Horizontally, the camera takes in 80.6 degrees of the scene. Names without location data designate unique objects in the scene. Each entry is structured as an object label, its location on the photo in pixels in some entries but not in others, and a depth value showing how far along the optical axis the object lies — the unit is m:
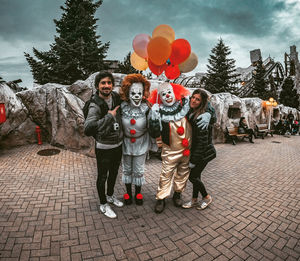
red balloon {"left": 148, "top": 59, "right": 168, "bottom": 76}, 2.87
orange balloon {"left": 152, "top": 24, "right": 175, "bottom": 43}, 2.57
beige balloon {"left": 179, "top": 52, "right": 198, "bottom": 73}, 2.93
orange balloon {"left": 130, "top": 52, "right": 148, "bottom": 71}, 3.10
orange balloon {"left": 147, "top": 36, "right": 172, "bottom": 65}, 2.45
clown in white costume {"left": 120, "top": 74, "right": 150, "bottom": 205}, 2.62
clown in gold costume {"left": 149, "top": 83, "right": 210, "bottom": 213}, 2.62
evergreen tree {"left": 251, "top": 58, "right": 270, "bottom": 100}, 23.69
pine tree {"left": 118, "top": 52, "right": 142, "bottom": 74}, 10.78
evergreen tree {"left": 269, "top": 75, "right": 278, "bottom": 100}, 22.09
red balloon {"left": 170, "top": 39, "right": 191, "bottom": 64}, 2.58
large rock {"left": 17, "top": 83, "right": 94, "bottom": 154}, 6.11
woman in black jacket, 2.63
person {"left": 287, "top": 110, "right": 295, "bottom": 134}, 13.40
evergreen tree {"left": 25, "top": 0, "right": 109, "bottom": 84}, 9.39
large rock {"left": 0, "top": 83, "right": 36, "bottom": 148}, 6.19
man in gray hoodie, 2.29
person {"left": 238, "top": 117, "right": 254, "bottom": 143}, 9.50
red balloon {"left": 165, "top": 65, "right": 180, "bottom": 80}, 2.98
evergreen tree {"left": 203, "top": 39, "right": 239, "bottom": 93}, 16.86
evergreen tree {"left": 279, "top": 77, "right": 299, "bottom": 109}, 26.42
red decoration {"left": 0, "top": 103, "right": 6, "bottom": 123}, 4.57
